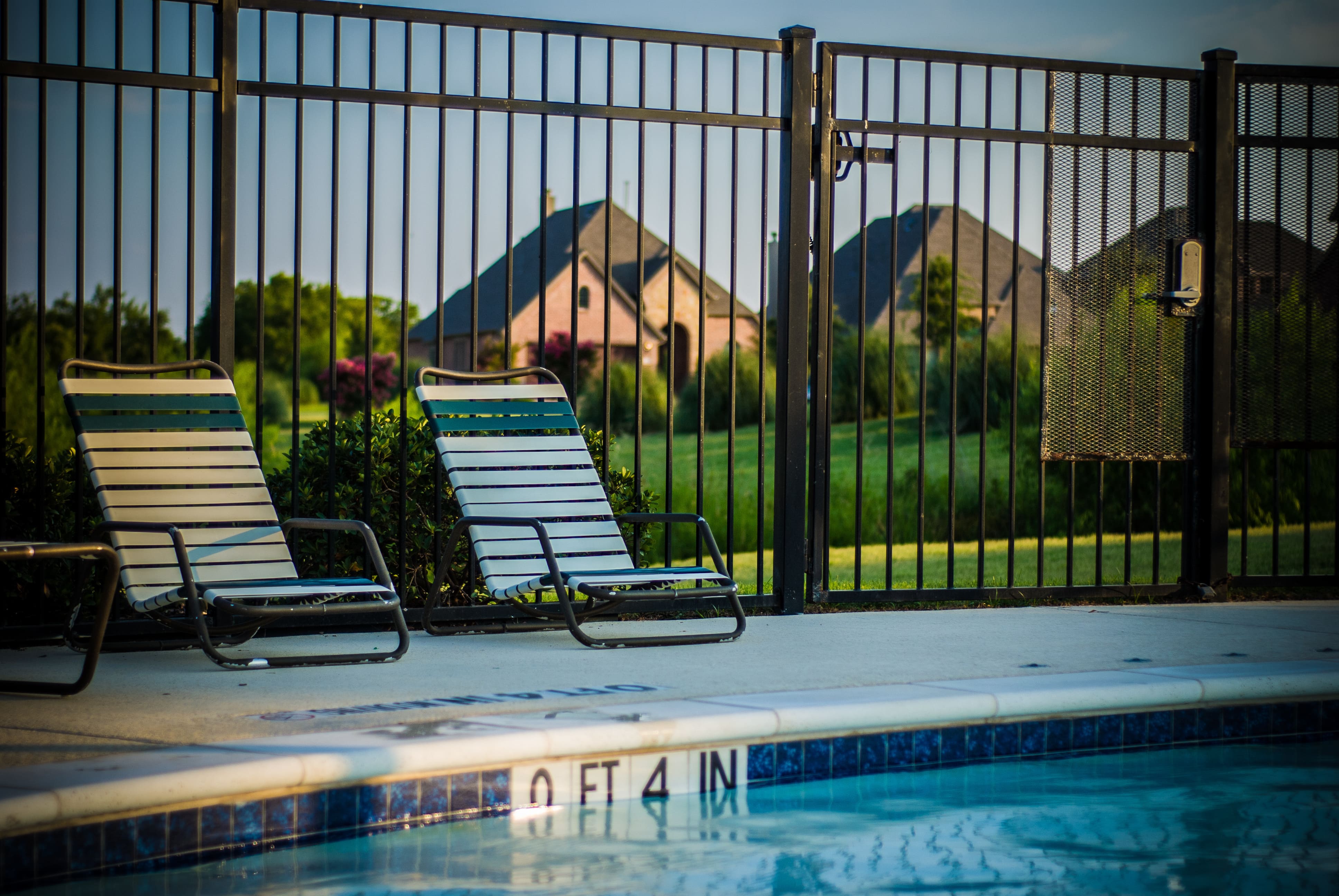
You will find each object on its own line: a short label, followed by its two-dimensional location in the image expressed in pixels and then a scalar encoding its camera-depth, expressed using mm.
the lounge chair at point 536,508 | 9172
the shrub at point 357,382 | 54750
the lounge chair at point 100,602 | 6750
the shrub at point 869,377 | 43344
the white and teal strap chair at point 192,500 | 8312
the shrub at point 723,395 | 48406
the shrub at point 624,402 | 46312
